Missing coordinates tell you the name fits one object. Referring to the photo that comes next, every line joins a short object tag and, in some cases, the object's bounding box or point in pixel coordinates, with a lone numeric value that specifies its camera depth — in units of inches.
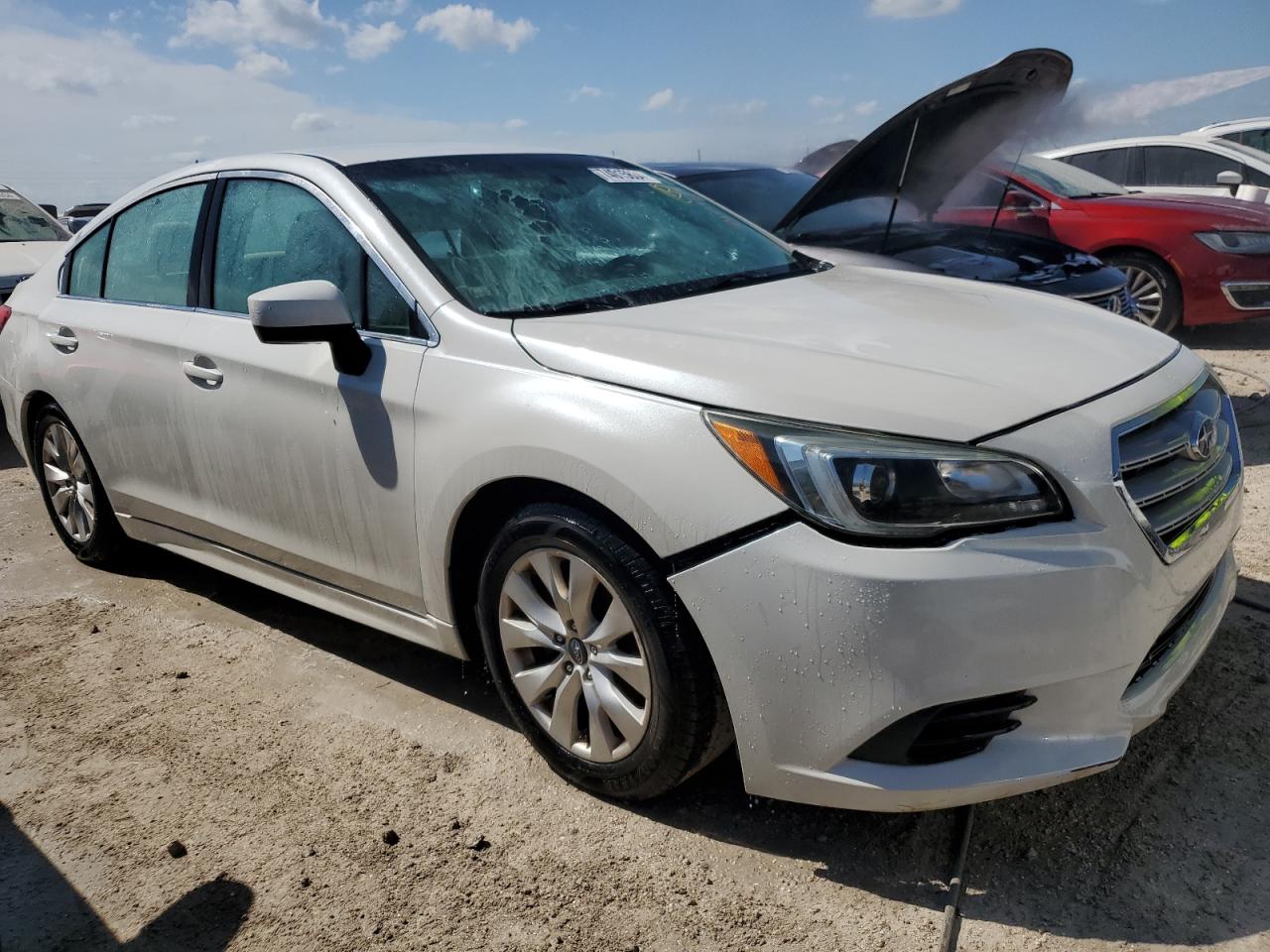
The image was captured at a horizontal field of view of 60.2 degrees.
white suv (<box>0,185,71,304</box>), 318.7
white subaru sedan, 83.4
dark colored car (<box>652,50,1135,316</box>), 191.2
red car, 295.7
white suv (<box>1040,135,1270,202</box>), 395.2
